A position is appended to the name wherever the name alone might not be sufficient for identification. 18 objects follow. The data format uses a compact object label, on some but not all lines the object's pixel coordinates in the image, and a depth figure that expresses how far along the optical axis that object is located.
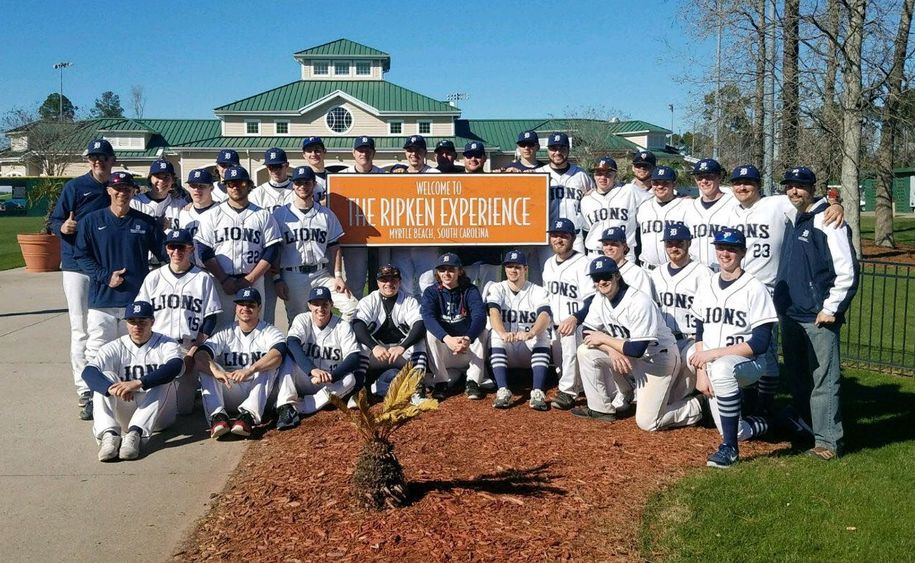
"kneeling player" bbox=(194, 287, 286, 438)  6.43
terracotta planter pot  16.98
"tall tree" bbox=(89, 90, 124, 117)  115.97
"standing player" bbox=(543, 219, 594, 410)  7.11
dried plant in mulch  4.59
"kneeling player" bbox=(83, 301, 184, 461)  5.93
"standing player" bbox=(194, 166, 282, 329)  7.21
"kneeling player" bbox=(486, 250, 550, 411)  7.26
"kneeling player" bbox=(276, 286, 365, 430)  6.75
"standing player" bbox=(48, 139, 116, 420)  6.95
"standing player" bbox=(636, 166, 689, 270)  7.29
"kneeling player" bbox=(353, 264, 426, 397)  7.25
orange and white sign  8.12
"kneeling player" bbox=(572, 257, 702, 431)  6.31
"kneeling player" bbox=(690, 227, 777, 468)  5.66
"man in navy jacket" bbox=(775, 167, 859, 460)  5.66
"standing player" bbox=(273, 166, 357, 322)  7.64
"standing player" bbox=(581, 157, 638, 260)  7.89
